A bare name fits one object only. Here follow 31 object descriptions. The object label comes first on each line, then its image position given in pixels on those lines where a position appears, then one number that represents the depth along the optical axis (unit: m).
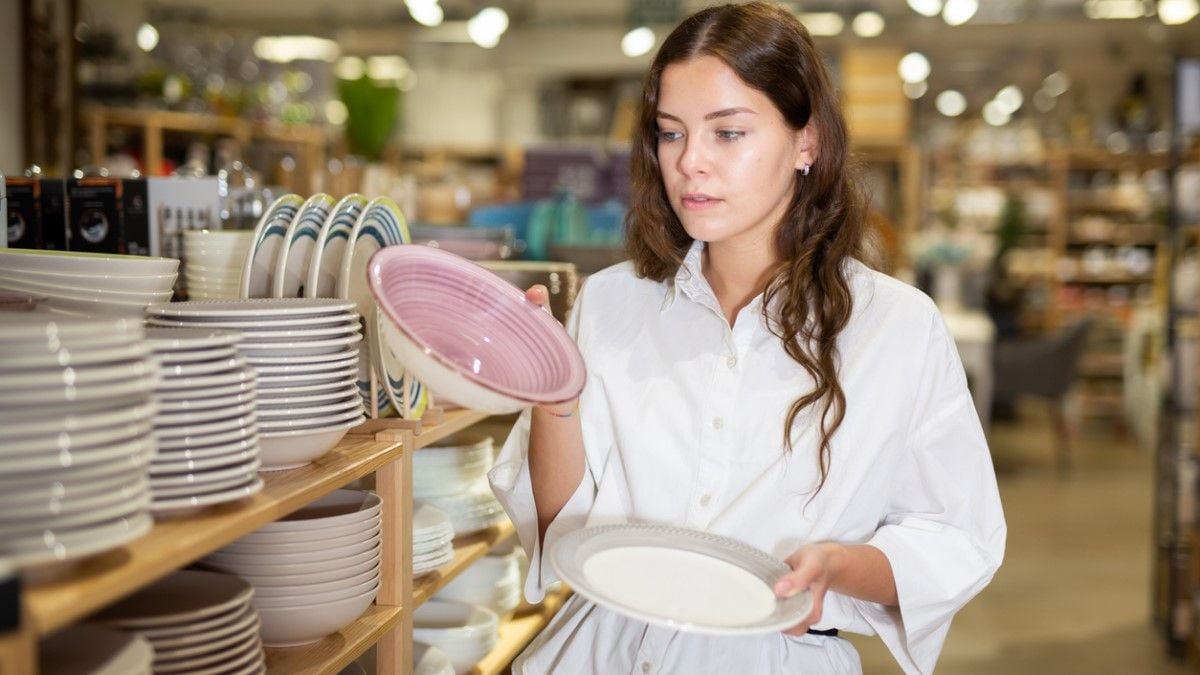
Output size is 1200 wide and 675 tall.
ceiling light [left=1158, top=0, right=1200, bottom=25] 7.25
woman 1.59
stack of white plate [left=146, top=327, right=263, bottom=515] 1.12
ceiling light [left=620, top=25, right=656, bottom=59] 9.75
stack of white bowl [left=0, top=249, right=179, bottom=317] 1.37
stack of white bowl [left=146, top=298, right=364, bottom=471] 1.33
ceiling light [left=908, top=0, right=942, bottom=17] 8.00
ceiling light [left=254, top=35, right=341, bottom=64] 11.73
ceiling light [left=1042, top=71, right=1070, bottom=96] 12.53
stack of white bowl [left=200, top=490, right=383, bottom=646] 1.48
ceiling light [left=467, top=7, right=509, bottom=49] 8.58
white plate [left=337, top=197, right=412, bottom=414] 1.61
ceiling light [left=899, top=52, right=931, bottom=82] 11.51
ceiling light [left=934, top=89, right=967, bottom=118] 13.30
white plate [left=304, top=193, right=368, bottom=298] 1.64
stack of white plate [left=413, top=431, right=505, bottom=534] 2.17
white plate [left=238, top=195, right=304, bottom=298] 1.61
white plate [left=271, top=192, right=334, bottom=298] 1.56
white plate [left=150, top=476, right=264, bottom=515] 1.10
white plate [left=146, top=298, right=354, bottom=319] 1.32
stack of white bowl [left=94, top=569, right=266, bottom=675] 1.23
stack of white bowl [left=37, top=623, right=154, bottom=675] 1.07
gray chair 7.86
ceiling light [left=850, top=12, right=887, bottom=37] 9.77
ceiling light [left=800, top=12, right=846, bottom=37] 9.75
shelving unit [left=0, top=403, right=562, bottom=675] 0.90
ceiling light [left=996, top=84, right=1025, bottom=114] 13.13
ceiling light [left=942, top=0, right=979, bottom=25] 8.00
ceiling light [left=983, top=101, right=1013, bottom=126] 13.38
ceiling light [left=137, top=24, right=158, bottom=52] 8.44
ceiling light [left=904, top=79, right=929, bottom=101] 13.17
